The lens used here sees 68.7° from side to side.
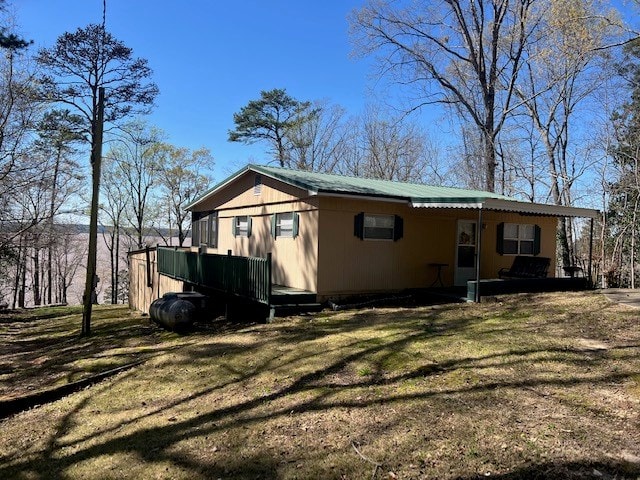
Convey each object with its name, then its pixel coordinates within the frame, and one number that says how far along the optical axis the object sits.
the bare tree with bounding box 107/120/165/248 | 36.31
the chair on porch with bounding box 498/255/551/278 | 13.03
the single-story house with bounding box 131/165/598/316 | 11.13
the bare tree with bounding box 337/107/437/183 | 32.59
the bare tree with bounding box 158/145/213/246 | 36.56
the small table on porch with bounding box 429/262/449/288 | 12.72
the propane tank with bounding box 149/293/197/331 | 11.42
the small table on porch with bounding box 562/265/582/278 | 13.88
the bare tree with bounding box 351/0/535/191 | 22.59
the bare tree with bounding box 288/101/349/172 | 31.97
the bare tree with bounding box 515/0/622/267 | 15.80
